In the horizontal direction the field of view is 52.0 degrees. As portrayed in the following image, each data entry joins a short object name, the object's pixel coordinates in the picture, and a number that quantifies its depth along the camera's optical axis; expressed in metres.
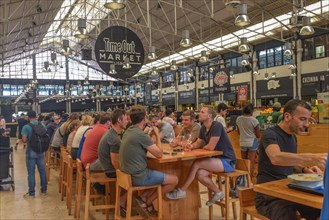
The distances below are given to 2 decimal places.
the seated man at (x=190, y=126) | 5.23
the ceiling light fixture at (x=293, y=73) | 17.50
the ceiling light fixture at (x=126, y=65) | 5.38
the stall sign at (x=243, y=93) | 15.93
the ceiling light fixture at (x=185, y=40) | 8.16
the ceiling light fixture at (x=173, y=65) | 15.19
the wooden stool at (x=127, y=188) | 3.45
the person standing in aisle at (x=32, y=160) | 5.65
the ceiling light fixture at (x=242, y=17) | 6.46
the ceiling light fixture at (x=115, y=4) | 4.67
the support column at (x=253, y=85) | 20.94
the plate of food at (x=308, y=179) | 2.14
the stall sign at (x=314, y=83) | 16.56
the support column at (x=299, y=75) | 17.92
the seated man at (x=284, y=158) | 2.41
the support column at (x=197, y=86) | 26.51
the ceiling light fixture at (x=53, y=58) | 10.83
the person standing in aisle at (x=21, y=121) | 15.70
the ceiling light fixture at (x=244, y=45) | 10.38
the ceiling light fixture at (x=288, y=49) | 12.98
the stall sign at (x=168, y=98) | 30.23
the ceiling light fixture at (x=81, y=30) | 6.35
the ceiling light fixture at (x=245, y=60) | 15.01
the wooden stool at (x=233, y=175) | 3.89
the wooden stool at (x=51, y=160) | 7.19
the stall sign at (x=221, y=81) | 14.13
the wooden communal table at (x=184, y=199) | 3.97
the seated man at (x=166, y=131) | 6.10
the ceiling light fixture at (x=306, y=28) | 7.65
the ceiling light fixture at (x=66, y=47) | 7.78
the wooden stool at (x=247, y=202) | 2.70
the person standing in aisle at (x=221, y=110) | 6.79
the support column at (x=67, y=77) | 36.09
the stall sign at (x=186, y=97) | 27.41
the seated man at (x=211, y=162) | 3.97
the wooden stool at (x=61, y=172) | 5.76
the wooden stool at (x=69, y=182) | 4.67
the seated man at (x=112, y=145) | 4.07
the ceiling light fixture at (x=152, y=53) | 9.02
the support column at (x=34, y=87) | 30.03
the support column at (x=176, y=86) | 27.27
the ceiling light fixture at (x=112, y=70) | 5.17
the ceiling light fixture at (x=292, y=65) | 16.33
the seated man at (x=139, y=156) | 3.56
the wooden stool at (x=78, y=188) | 4.36
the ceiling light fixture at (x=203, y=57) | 12.90
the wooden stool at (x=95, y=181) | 4.00
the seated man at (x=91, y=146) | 4.66
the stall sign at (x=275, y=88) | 18.81
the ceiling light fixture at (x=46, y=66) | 14.49
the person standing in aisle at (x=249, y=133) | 5.88
